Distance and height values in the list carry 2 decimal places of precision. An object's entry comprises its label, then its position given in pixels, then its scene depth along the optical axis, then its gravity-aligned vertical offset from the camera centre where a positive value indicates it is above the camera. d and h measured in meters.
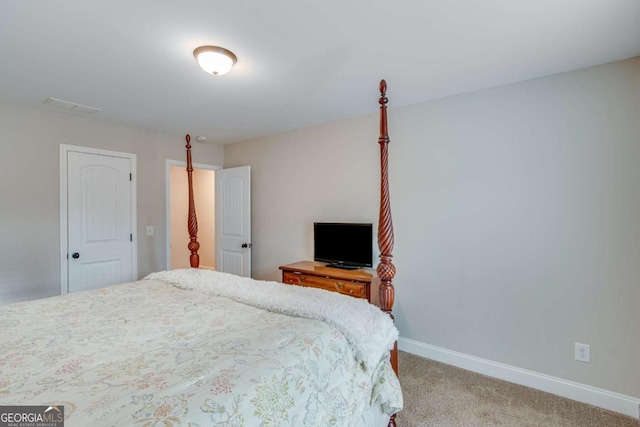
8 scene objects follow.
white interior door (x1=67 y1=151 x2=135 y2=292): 3.20 -0.06
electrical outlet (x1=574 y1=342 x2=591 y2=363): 2.17 -1.04
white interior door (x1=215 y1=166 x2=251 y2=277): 4.17 -0.09
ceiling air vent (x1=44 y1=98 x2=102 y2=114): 2.75 +1.05
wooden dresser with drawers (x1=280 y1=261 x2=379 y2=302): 2.78 -0.65
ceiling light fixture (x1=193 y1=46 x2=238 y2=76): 1.91 +1.01
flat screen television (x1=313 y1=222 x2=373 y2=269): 3.08 -0.34
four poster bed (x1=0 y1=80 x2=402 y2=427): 0.84 -0.51
